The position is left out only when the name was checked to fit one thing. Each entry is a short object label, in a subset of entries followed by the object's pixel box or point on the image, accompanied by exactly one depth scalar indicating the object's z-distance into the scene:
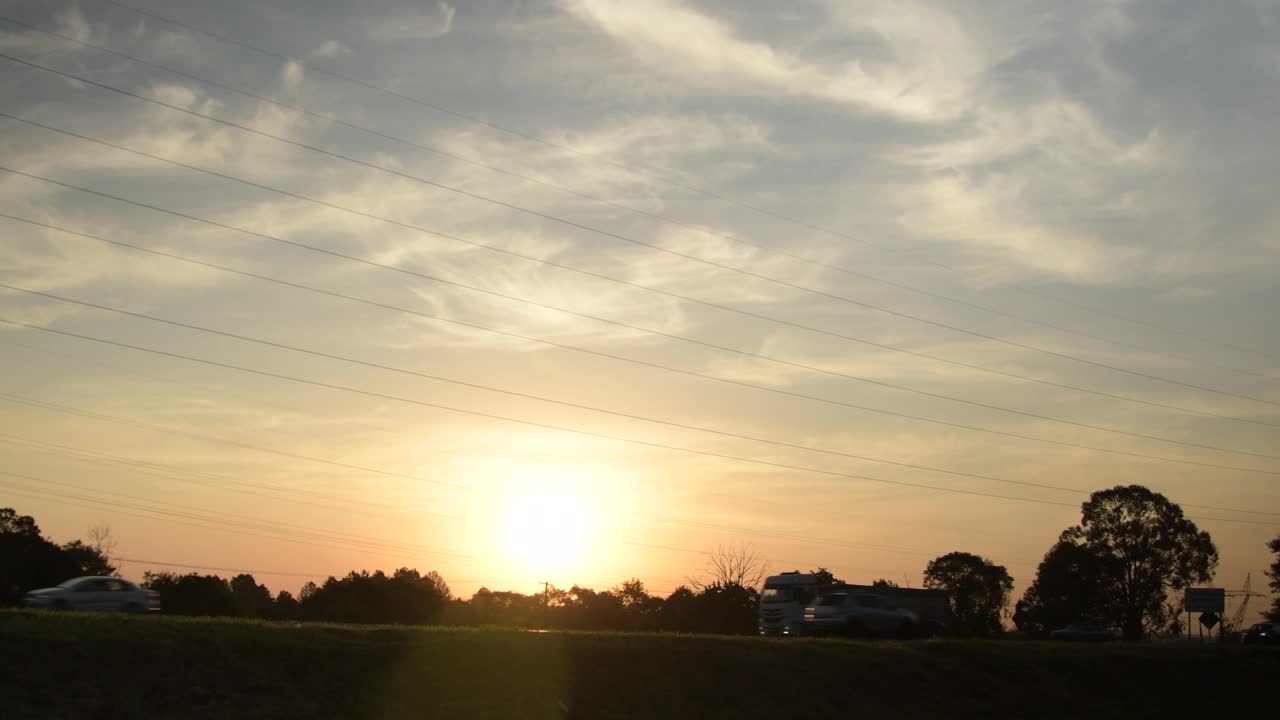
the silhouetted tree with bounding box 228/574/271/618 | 82.72
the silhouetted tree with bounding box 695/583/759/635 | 88.75
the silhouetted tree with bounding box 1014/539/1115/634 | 135.12
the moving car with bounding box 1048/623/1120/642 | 93.88
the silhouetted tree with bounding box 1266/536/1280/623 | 138.49
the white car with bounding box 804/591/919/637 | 58.69
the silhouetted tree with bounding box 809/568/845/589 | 63.88
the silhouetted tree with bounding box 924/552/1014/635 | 173.91
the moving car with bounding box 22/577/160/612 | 47.09
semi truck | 58.91
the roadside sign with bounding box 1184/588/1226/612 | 98.94
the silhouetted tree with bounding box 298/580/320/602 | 114.17
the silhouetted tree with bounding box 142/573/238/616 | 76.94
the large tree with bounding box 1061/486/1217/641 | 134.75
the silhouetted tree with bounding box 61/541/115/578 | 113.88
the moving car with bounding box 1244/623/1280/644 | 86.57
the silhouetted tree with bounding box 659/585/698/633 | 91.00
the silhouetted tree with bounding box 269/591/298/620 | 102.09
